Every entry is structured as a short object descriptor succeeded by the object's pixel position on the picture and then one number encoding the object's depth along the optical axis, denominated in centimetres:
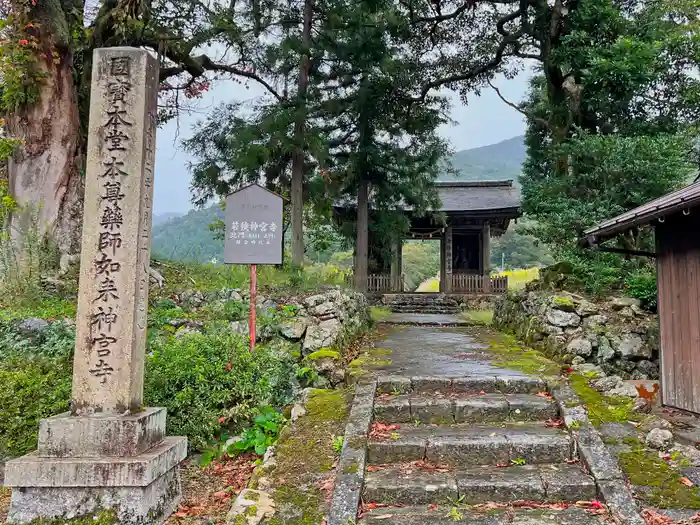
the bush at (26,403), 477
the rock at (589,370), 586
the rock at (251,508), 329
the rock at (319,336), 656
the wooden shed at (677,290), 561
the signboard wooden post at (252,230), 616
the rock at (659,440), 417
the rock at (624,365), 720
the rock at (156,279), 876
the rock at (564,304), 784
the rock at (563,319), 763
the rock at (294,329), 681
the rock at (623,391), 531
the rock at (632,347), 726
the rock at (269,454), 423
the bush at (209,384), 498
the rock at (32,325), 608
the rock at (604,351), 712
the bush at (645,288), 803
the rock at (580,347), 696
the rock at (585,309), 776
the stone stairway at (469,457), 347
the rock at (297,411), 492
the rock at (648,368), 730
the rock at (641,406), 490
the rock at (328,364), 592
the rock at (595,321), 753
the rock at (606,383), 541
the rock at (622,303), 796
